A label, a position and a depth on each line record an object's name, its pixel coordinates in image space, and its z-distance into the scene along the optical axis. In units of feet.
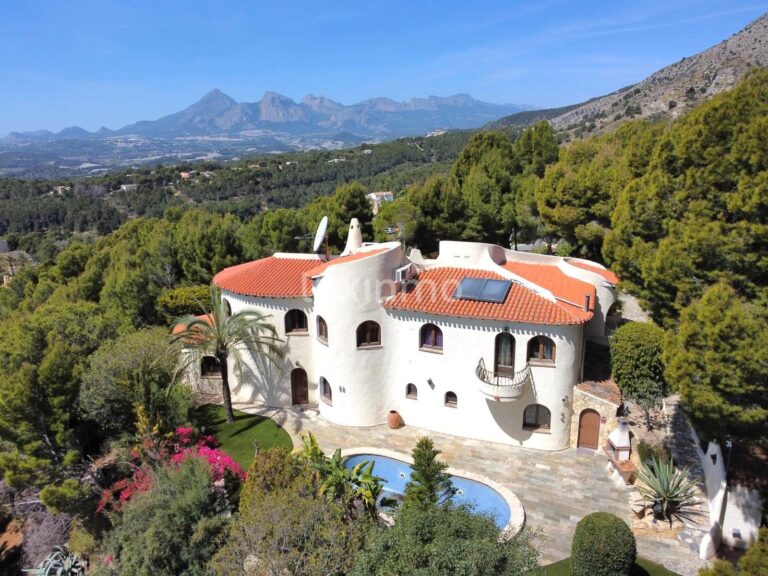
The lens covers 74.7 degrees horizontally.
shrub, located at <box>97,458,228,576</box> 43.47
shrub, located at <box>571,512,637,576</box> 46.42
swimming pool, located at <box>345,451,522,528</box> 58.95
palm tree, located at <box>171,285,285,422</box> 79.05
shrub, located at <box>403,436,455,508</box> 51.16
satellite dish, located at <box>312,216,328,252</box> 86.07
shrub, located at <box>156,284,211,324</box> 110.01
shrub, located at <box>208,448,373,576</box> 40.37
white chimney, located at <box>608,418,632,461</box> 64.49
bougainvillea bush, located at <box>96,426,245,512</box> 58.49
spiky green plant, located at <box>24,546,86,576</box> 57.88
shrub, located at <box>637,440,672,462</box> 64.18
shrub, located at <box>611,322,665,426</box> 65.77
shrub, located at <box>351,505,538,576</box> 33.32
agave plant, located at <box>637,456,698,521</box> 56.54
